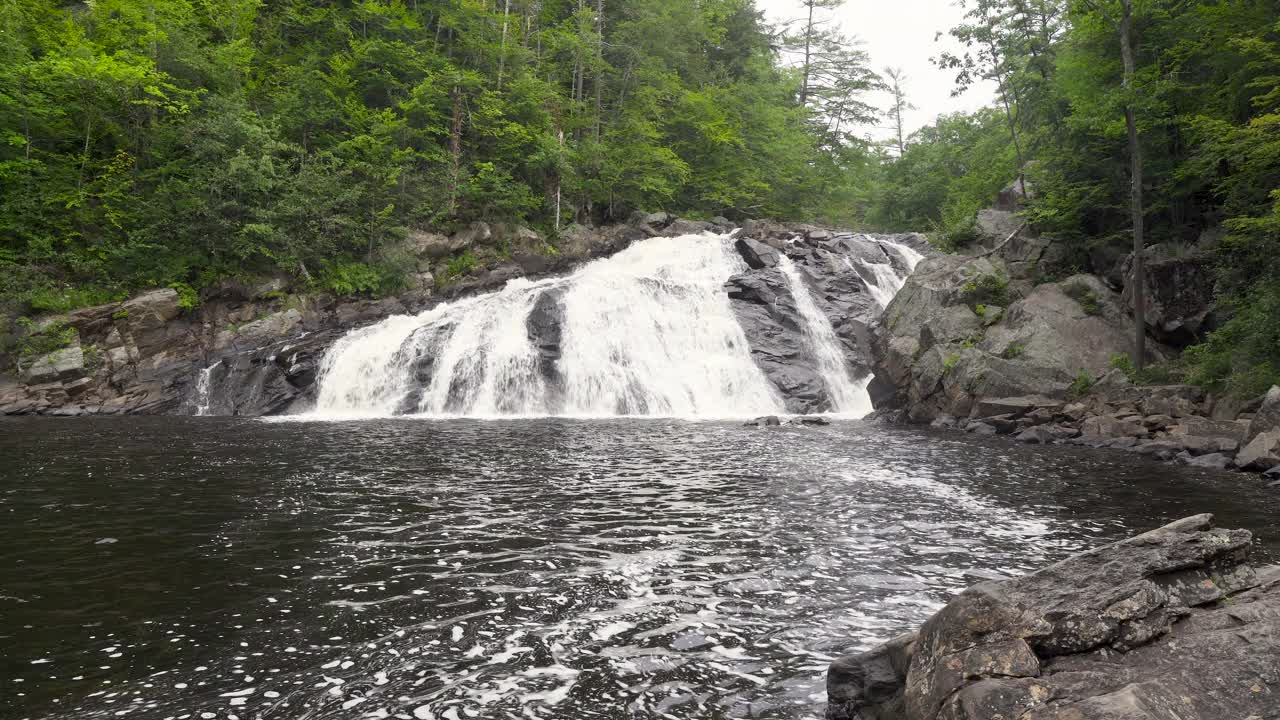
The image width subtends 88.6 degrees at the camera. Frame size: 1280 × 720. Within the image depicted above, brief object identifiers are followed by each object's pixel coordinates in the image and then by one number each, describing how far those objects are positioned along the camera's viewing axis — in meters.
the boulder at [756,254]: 33.03
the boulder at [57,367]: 24.16
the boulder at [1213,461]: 14.11
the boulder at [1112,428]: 17.27
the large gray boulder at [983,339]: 20.88
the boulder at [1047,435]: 18.16
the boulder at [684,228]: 40.06
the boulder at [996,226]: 28.77
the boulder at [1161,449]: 15.31
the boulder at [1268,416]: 14.07
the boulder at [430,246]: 33.75
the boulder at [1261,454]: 13.24
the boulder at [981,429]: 19.69
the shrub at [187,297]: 27.70
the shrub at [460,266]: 34.12
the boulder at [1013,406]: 19.81
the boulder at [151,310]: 26.61
